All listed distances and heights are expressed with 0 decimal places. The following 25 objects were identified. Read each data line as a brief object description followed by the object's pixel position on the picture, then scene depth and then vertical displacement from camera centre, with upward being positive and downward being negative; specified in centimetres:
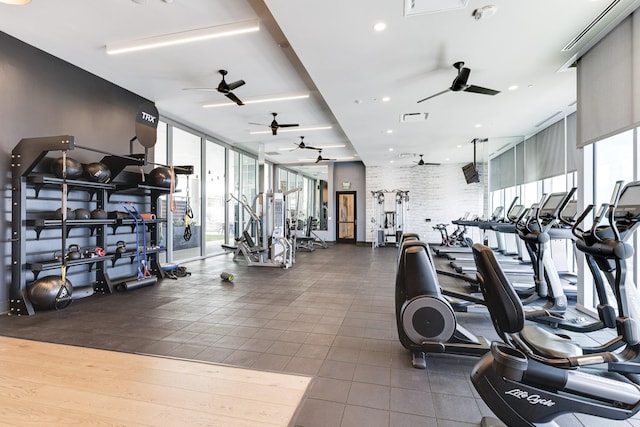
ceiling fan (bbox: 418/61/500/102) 422 +180
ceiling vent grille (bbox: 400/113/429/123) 644 +197
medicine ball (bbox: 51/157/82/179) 422 +57
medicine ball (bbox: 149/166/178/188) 577 +60
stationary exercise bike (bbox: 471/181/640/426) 161 -87
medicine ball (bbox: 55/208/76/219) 428 -6
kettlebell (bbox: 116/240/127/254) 530 -64
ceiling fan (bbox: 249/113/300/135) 711 +193
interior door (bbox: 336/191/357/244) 1347 -19
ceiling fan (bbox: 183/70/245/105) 502 +200
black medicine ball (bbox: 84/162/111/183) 465 +57
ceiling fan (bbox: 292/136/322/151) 927 +199
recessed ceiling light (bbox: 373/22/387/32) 338 +201
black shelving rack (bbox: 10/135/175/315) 393 -10
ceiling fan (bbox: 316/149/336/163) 1113 +205
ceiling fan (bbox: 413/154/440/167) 1128 +179
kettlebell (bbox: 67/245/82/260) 446 -62
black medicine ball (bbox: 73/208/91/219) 450 -5
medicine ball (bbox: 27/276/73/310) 397 -107
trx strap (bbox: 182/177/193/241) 607 -23
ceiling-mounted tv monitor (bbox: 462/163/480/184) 1036 +131
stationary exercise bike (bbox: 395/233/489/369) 265 -93
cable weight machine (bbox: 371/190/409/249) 1185 -16
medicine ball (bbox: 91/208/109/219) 480 -7
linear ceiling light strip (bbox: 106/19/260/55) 383 +222
